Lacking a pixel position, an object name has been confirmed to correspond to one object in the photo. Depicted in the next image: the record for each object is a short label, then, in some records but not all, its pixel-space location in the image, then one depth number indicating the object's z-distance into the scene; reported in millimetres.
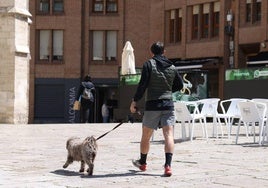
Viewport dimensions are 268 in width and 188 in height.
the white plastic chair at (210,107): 14586
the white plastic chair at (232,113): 15016
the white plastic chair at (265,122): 12812
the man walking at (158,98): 8273
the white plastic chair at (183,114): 13453
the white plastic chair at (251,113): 12516
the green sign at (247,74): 25220
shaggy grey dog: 8008
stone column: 24500
